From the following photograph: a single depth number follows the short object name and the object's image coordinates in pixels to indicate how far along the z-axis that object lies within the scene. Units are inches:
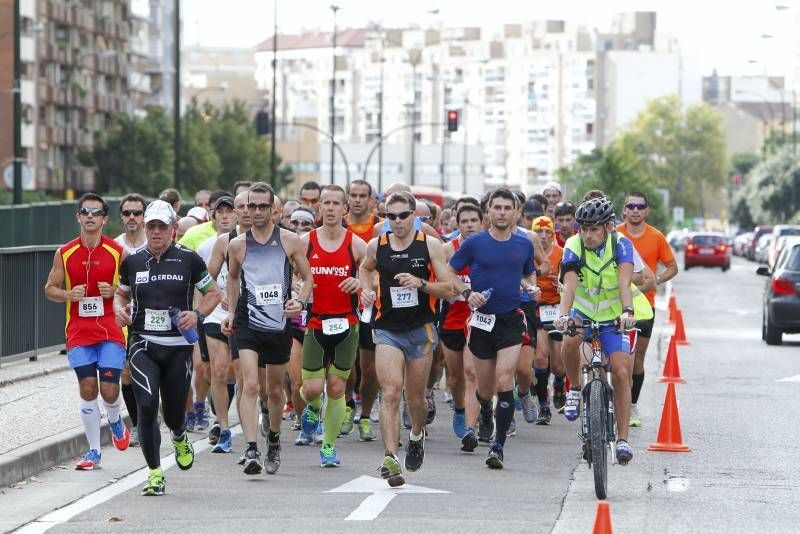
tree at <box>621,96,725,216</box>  7342.5
